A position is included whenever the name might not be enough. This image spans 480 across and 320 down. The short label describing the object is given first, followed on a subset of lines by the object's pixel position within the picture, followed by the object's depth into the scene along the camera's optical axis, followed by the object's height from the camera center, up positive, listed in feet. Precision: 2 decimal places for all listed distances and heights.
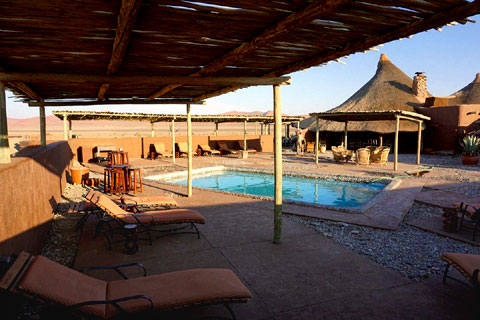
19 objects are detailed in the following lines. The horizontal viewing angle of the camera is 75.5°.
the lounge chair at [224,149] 73.10 -3.60
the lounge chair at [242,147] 75.44 -3.30
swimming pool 32.96 -6.51
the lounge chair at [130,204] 17.43 -4.22
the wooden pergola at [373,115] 46.19 +3.11
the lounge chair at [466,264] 9.38 -4.30
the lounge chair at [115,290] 7.13 -4.21
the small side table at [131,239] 13.83 -4.84
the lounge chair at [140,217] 14.95 -4.22
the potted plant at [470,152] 52.11 -3.07
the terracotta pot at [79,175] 33.27 -4.48
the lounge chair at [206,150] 69.51 -3.67
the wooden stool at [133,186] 28.37 -4.91
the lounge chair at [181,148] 66.25 -3.10
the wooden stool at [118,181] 27.76 -4.32
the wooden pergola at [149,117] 52.26 +3.34
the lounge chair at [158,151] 62.38 -3.62
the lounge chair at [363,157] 51.52 -3.81
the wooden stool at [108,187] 27.87 -5.11
